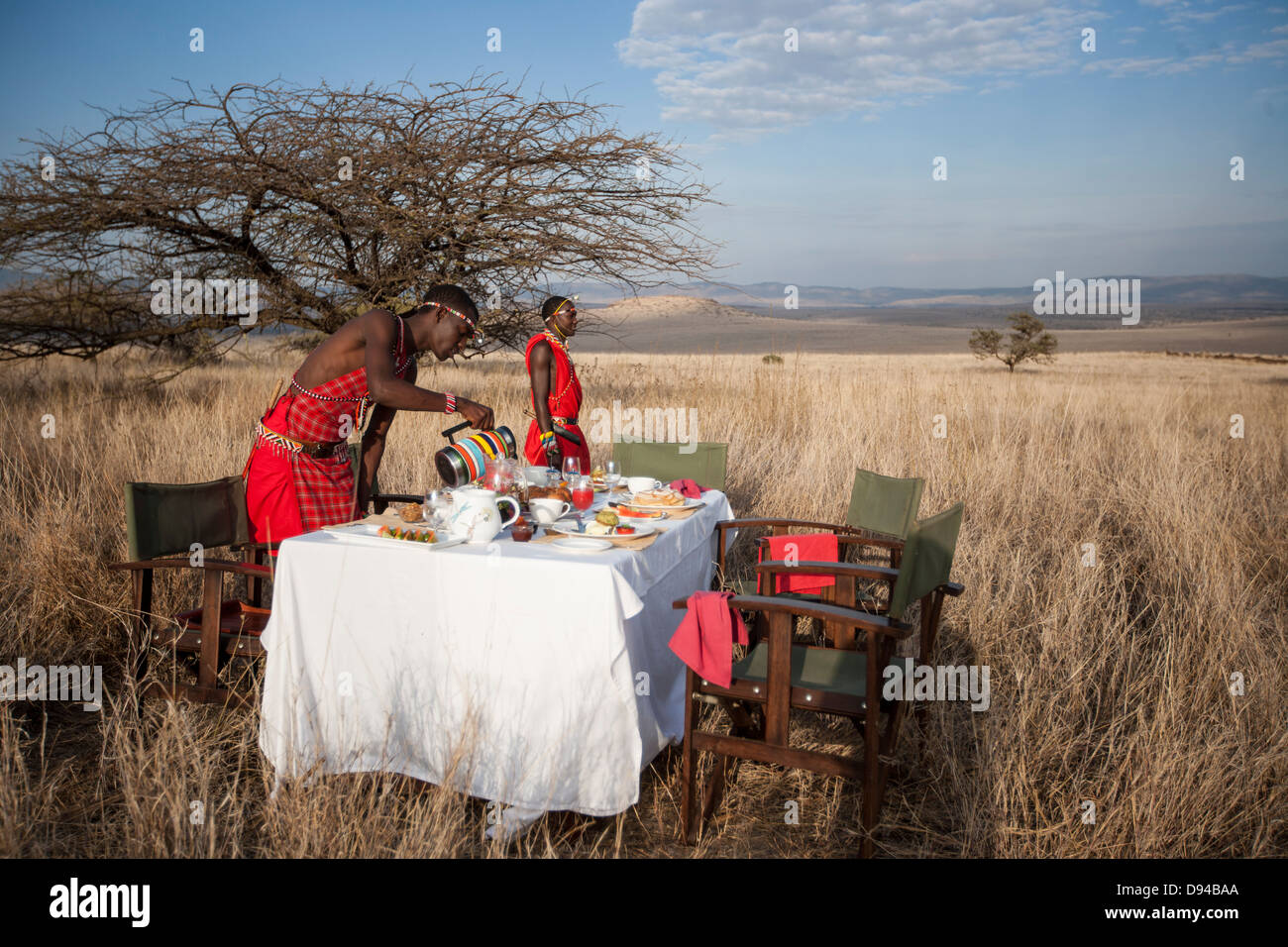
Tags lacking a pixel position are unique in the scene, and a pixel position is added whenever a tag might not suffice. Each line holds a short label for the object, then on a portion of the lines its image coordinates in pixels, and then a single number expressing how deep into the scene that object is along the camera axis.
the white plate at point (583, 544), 2.67
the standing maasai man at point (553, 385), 4.75
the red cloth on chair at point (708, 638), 2.66
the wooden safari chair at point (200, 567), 2.93
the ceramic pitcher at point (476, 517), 2.70
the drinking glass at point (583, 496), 3.38
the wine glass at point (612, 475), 3.86
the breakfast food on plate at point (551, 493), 3.34
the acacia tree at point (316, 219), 7.76
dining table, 2.48
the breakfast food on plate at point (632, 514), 3.26
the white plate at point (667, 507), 3.43
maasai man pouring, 3.31
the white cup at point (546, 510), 3.03
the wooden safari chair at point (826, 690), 2.49
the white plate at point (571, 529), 2.90
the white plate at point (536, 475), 3.52
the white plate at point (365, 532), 2.65
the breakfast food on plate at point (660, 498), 3.53
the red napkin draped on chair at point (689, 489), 3.80
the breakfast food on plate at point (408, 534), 2.68
